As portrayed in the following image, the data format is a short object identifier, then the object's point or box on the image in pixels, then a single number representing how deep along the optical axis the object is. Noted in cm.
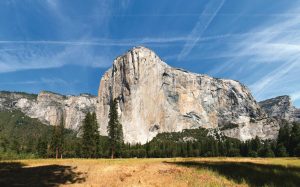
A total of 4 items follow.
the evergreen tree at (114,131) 5432
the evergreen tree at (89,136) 5511
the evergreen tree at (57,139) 6211
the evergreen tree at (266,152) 7235
